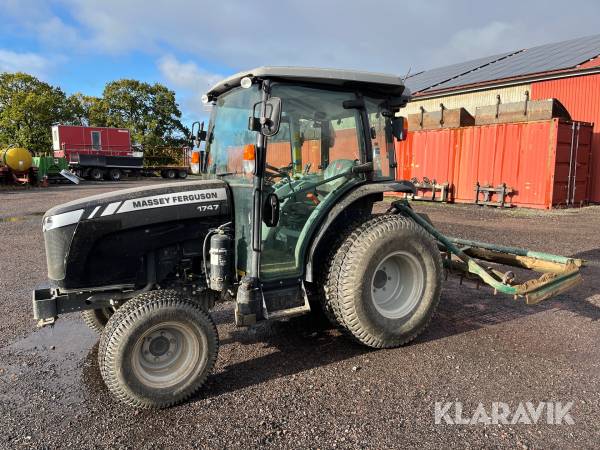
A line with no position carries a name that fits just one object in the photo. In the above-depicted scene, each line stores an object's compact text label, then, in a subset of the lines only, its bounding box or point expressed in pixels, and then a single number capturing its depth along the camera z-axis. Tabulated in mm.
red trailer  30969
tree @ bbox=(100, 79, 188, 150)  41188
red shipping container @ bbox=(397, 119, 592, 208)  13195
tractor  3123
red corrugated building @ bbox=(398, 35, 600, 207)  13383
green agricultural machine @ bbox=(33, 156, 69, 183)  26172
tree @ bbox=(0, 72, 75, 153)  35969
